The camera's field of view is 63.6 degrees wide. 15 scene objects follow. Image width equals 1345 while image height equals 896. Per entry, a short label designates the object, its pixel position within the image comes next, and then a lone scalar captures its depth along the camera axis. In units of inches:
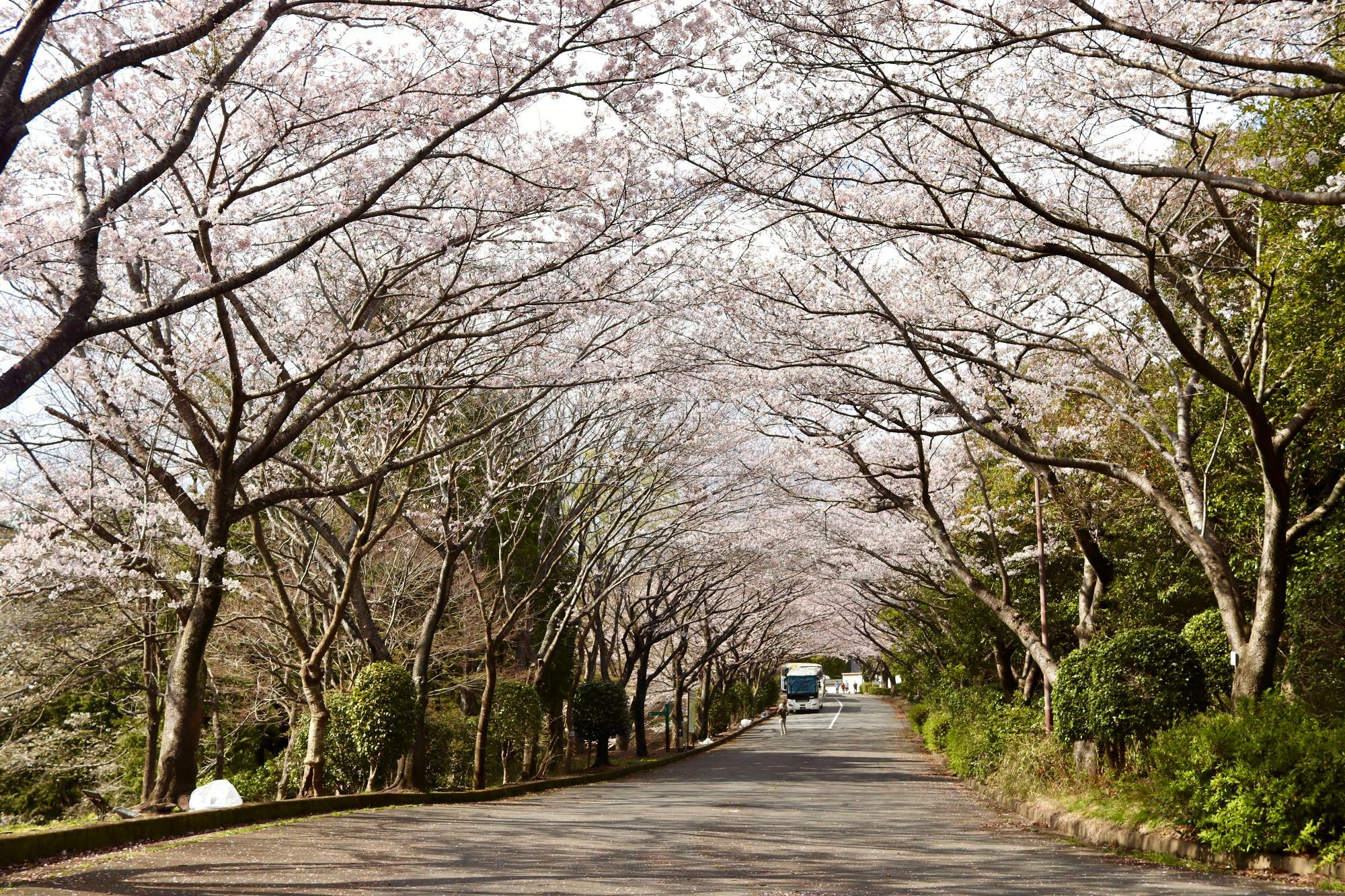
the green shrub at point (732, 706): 1891.0
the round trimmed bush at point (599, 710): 1005.8
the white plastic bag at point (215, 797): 412.2
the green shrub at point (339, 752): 599.2
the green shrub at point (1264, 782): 318.3
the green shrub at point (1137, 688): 476.1
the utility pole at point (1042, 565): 684.7
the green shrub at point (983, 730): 729.6
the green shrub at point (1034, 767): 581.4
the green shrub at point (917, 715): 1536.7
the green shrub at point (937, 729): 1115.3
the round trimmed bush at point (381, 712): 584.4
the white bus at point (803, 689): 2928.2
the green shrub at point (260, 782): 857.5
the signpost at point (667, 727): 1417.2
